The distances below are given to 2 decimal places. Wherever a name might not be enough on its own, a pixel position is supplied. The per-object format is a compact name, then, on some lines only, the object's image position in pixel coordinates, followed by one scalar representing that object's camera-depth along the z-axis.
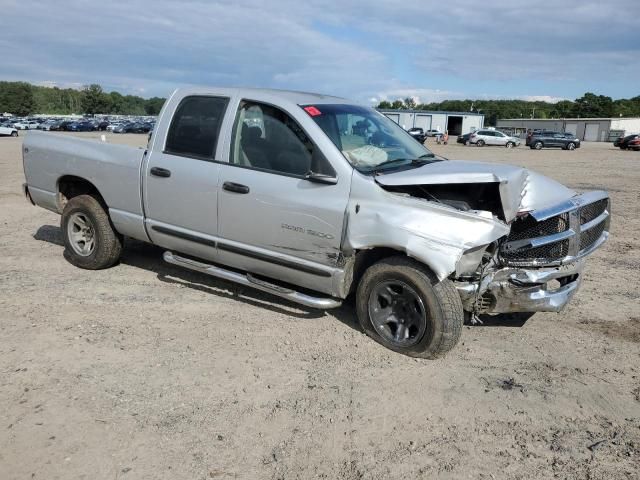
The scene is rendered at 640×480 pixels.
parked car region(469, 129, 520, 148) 51.09
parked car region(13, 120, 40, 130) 65.25
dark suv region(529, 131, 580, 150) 46.84
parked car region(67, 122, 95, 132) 64.81
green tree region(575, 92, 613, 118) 122.94
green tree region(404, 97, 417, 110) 145.30
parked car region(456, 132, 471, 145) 52.18
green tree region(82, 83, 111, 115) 143.25
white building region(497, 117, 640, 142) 81.19
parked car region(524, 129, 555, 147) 48.28
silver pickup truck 4.07
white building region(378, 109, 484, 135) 88.94
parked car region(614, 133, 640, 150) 43.50
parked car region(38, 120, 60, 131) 64.69
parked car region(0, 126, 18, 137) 49.00
